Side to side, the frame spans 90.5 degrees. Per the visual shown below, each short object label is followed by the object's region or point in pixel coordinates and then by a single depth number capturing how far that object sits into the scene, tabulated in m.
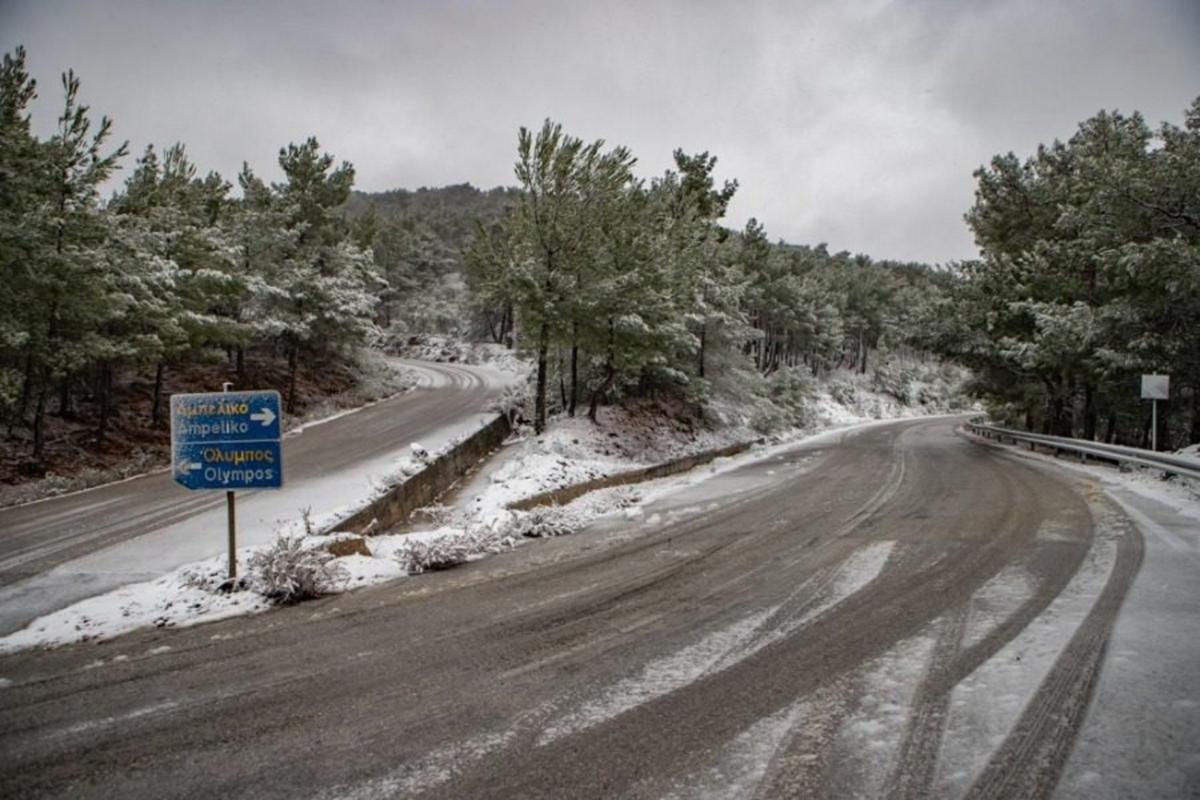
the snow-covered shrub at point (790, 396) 35.34
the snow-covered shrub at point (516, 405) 25.32
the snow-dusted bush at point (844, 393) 55.10
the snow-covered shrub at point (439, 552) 6.80
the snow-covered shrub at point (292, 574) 5.78
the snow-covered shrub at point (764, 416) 30.27
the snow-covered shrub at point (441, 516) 10.48
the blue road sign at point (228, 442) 6.02
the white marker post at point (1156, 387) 12.77
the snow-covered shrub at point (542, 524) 8.58
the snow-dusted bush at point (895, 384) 66.88
